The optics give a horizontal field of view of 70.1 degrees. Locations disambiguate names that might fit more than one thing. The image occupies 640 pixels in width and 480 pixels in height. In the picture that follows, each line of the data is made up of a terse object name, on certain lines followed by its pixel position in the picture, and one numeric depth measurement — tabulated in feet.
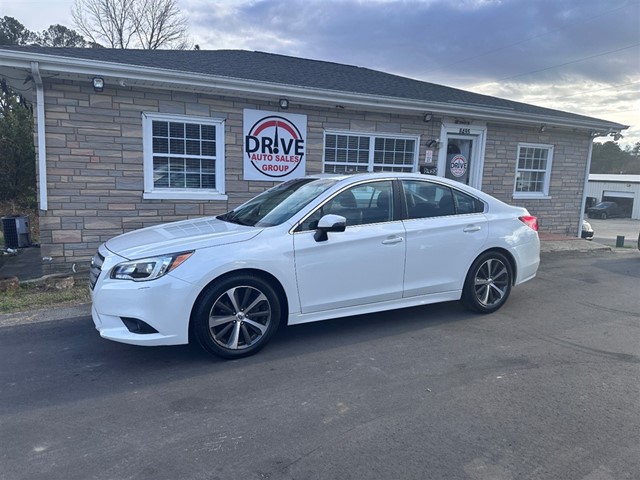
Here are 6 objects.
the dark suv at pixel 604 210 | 159.22
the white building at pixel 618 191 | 167.43
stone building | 23.22
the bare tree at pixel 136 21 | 94.38
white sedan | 12.51
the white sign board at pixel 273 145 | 27.66
